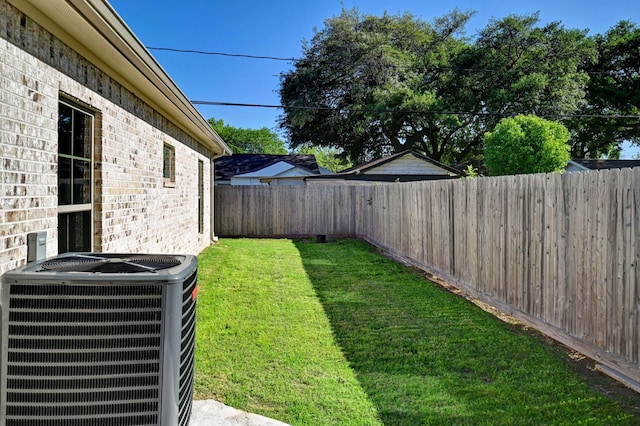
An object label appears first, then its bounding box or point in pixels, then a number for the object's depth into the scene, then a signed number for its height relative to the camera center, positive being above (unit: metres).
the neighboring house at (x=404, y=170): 18.86 +1.82
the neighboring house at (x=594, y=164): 19.67 +2.20
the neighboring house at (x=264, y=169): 21.72 +2.17
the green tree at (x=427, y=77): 22.67 +7.24
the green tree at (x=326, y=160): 55.46 +6.54
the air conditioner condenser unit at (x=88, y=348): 1.77 -0.56
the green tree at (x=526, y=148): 14.33 +2.08
